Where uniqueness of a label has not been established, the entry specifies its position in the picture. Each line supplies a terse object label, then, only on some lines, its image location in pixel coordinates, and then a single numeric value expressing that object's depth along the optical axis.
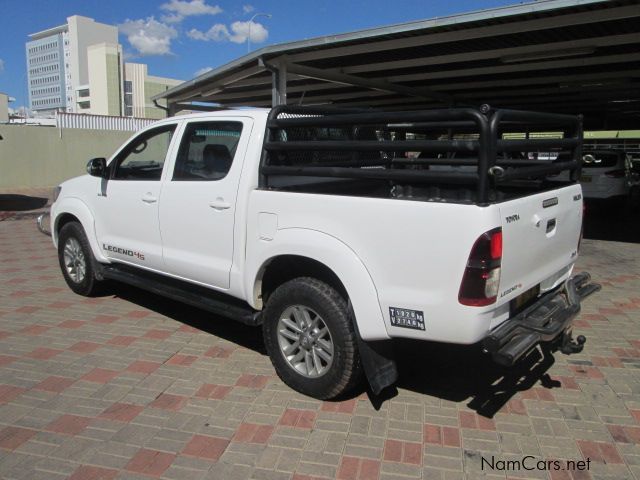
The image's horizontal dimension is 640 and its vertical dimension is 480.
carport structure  7.23
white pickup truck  2.86
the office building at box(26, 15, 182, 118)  102.31
